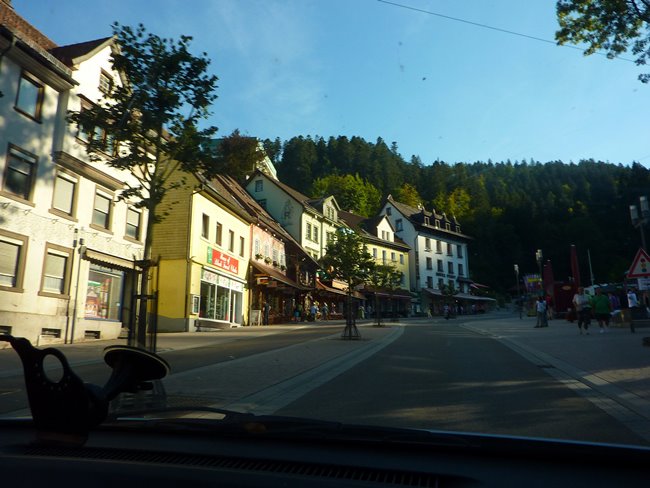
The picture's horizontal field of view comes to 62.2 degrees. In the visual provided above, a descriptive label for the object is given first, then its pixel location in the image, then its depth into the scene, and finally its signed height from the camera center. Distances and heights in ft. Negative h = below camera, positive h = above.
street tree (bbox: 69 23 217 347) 28.96 +12.41
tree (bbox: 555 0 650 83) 41.06 +24.38
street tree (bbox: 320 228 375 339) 88.02 +12.16
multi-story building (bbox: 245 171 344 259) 148.36 +34.56
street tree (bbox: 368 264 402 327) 102.51 +11.61
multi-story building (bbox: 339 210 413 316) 192.75 +31.35
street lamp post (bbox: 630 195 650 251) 51.88 +12.23
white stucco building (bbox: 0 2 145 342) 54.44 +15.03
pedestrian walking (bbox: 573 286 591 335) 62.03 +2.77
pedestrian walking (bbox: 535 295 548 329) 85.76 +2.92
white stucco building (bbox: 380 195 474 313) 222.28 +36.14
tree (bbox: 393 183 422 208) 285.84 +74.12
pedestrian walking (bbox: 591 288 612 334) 63.31 +3.04
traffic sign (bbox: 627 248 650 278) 48.14 +6.06
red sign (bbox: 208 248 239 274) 95.09 +13.62
